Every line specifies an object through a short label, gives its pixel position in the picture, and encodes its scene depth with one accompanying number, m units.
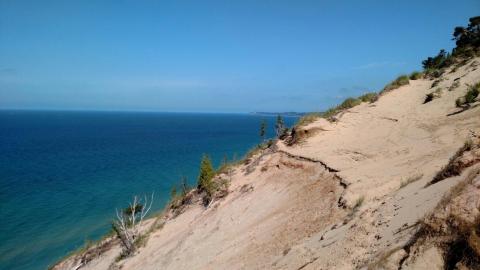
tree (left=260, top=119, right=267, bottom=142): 52.31
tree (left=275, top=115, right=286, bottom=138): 46.44
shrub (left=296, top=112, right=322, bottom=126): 20.20
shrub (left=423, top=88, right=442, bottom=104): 20.41
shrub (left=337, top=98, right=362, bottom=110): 23.51
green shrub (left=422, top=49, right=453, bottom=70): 28.86
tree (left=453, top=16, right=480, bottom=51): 34.13
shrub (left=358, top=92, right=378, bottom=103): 23.61
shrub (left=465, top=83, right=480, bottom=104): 16.61
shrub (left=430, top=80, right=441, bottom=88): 22.97
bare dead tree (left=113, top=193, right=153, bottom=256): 18.27
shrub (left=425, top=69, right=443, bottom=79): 25.97
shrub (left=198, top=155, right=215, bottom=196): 21.05
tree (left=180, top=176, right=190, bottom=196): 25.17
